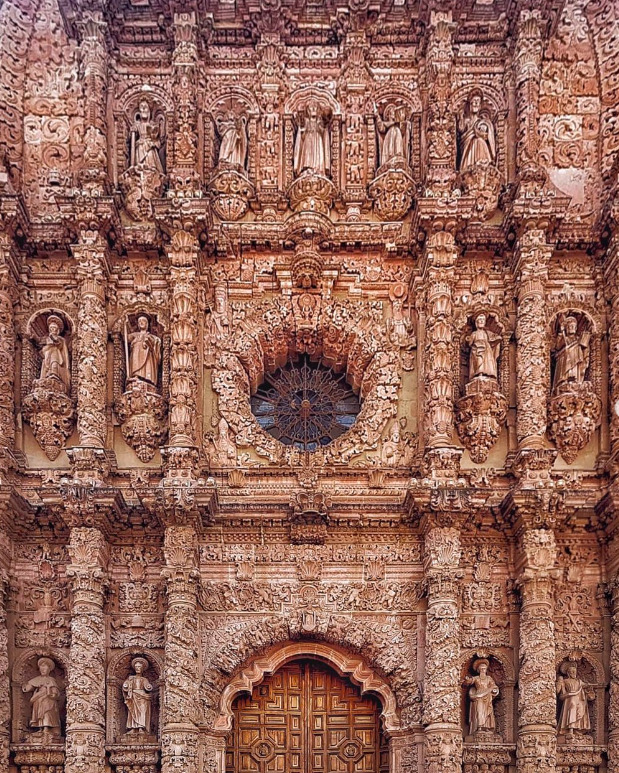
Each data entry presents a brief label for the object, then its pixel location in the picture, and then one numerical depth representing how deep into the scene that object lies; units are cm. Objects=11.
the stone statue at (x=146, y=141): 1150
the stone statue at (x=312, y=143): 1146
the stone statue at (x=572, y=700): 1016
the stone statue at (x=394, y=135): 1152
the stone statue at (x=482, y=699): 1019
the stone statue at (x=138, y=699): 1018
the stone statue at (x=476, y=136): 1147
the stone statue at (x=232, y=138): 1155
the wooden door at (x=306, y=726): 1046
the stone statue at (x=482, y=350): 1088
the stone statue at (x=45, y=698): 1014
